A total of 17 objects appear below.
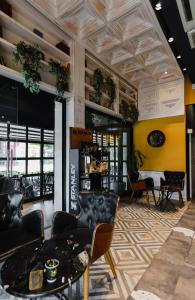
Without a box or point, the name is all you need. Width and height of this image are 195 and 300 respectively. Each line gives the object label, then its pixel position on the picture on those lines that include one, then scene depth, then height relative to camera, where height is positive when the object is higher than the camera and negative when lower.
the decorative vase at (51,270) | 1.38 -0.90
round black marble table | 1.29 -0.94
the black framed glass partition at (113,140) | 5.11 +0.43
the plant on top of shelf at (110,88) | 5.22 +1.92
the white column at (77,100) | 4.06 +1.23
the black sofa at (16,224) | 2.19 -0.96
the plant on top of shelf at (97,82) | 4.71 +1.85
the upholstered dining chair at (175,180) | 5.40 -0.87
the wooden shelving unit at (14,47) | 2.90 +1.99
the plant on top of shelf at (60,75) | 3.56 +1.59
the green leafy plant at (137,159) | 6.64 -0.23
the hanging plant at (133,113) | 6.47 +1.47
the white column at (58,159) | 4.07 -0.12
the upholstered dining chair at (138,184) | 5.49 -0.96
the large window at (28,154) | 5.38 +0.00
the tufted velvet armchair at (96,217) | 2.08 -0.87
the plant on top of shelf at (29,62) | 2.97 +1.54
